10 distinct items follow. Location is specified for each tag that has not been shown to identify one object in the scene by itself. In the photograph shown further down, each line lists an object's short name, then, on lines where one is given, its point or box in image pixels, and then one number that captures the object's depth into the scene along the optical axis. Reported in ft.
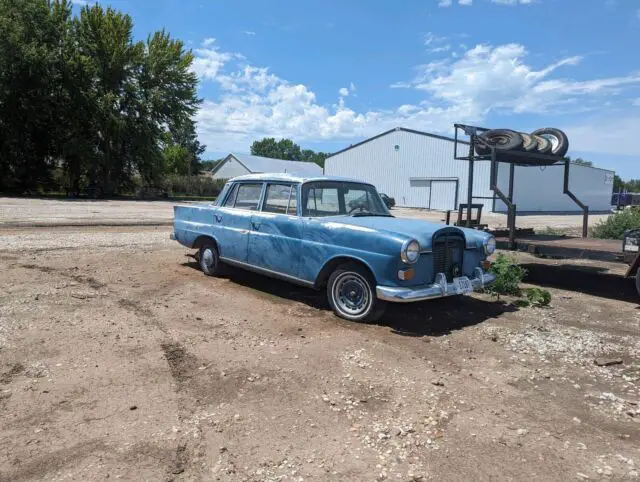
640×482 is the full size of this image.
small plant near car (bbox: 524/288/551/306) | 21.94
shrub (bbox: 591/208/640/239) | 44.79
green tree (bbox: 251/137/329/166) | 417.08
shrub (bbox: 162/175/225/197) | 156.46
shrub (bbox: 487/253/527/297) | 23.02
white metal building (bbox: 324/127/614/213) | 118.52
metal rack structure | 27.76
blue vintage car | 17.01
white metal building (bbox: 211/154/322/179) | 235.40
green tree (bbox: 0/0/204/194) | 102.94
